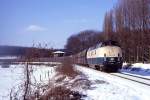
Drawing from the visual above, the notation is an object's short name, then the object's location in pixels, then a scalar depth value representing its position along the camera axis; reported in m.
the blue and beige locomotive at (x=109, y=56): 18.94
